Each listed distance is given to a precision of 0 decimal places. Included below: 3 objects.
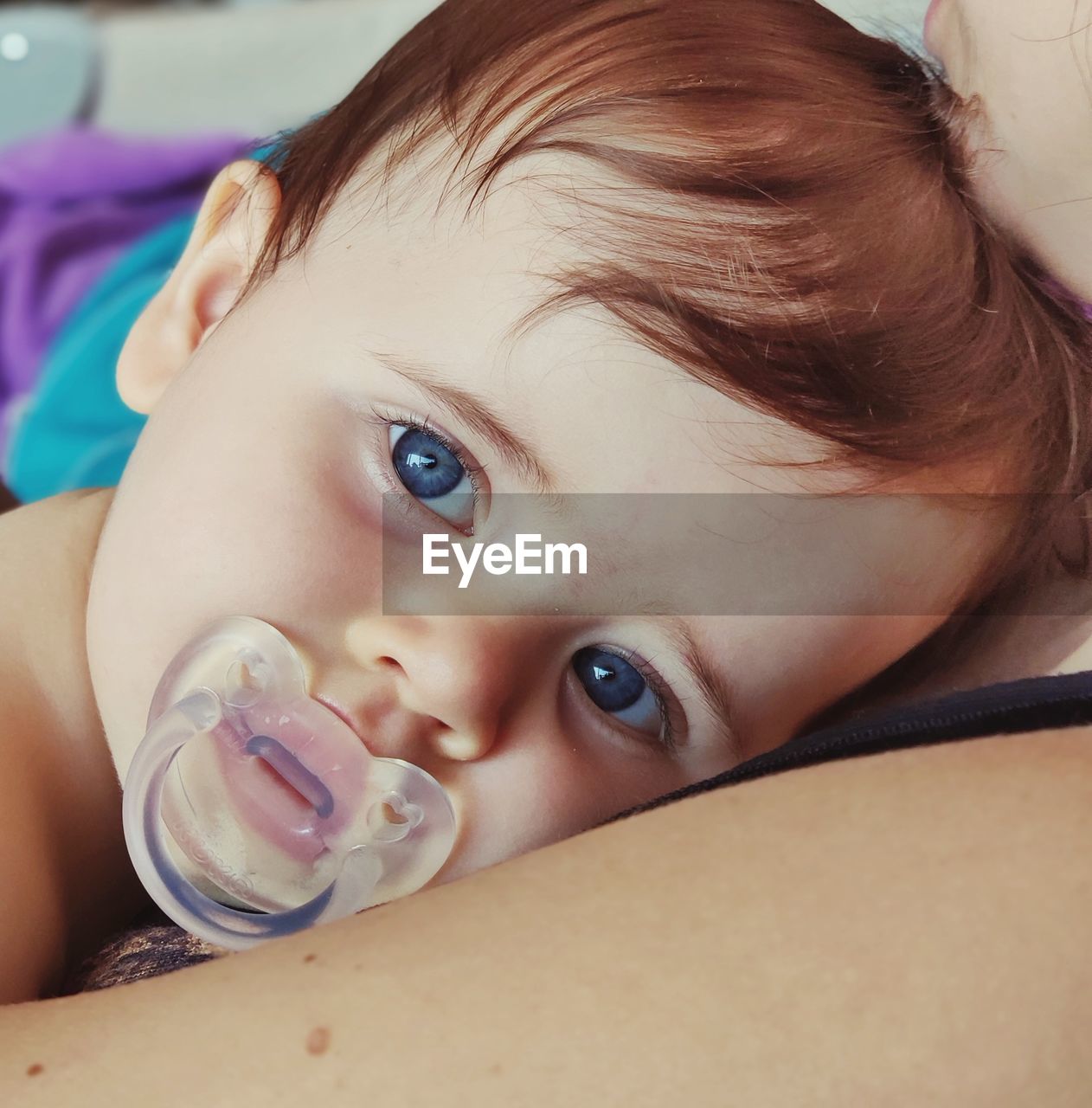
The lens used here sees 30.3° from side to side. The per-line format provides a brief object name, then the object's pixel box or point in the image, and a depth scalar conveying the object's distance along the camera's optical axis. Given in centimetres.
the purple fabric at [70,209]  48
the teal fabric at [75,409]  45
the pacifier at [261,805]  27
